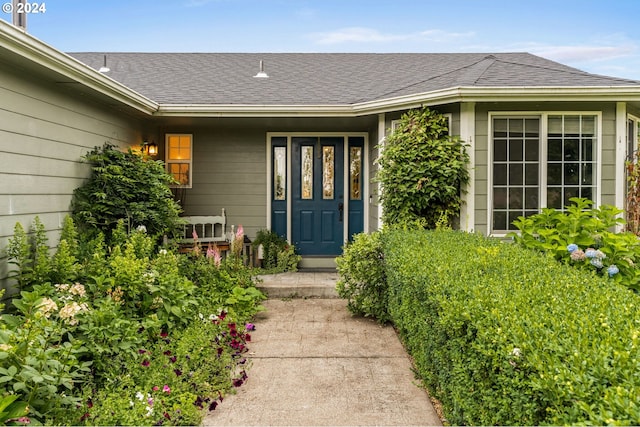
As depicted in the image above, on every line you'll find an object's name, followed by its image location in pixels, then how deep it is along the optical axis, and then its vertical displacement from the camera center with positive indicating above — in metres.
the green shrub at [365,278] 5.40 -0.79
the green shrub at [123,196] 5.47 +0.08
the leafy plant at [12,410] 2.24 -0.95
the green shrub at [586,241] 4.02 -0.31
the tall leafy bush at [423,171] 5.93 +0.40
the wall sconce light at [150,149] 7.59 +0.82
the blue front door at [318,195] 8.32 +0.15
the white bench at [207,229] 7.60 -0.40
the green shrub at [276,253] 7.91 -0.77
